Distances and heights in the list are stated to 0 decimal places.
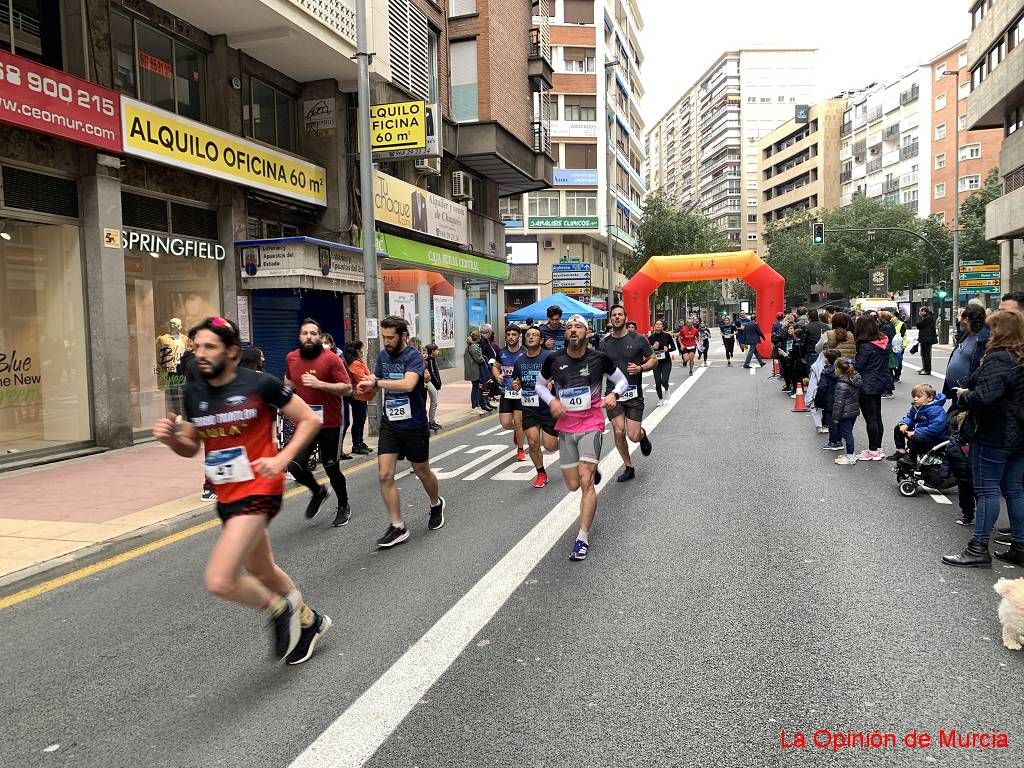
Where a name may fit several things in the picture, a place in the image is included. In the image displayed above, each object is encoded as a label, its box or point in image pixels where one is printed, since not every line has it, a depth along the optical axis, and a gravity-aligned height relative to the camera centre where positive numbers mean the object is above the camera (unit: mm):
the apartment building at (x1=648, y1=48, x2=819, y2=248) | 125188 +33244
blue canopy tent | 25125 +511
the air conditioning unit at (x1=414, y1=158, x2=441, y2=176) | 21578 +4416
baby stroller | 7336 -1453
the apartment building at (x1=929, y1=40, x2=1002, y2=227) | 62594 +14141
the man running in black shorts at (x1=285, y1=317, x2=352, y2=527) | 6918 -661
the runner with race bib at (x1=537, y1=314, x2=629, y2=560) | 5934 -589
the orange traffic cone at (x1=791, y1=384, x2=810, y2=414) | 14961 -1604
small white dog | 3896 -1467
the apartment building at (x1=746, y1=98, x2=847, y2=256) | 87312 +18798
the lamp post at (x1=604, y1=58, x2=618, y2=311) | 52691 +15492
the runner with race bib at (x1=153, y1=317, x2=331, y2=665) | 3834 -559
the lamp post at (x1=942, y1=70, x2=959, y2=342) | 41250 +2178
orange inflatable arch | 30516 +1803
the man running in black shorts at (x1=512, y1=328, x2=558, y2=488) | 8375 -852
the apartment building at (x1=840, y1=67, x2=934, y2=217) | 69750 +17100
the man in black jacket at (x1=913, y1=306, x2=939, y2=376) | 20156 -364
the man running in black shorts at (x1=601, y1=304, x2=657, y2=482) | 8883 -465
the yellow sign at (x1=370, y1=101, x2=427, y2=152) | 15258 +3924
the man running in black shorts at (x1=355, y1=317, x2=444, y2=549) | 6219 -706
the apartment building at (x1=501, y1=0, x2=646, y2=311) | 51531 +10272
